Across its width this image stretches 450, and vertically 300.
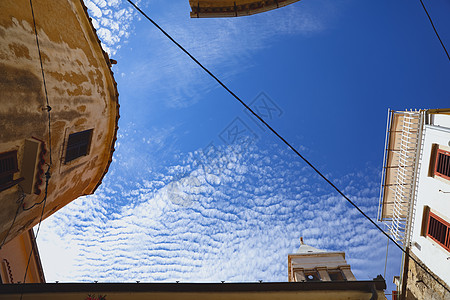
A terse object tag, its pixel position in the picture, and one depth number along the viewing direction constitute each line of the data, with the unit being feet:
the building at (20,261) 33.35
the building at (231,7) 35.63
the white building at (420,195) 30.73
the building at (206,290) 22.68
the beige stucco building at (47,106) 17.53
